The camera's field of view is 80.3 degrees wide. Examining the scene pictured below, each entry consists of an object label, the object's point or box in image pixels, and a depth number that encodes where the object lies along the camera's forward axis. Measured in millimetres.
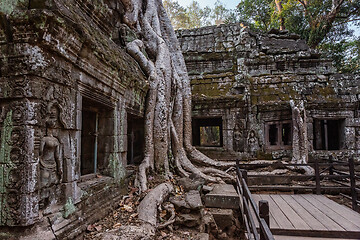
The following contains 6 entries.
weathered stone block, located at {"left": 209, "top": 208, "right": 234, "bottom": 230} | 3840
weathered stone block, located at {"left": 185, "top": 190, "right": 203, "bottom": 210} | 3451
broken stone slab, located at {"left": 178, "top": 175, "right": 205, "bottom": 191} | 4411
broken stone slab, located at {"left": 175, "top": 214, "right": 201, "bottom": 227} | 3299
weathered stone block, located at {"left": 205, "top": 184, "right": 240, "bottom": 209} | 4035
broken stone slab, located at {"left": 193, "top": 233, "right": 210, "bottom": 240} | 3051
